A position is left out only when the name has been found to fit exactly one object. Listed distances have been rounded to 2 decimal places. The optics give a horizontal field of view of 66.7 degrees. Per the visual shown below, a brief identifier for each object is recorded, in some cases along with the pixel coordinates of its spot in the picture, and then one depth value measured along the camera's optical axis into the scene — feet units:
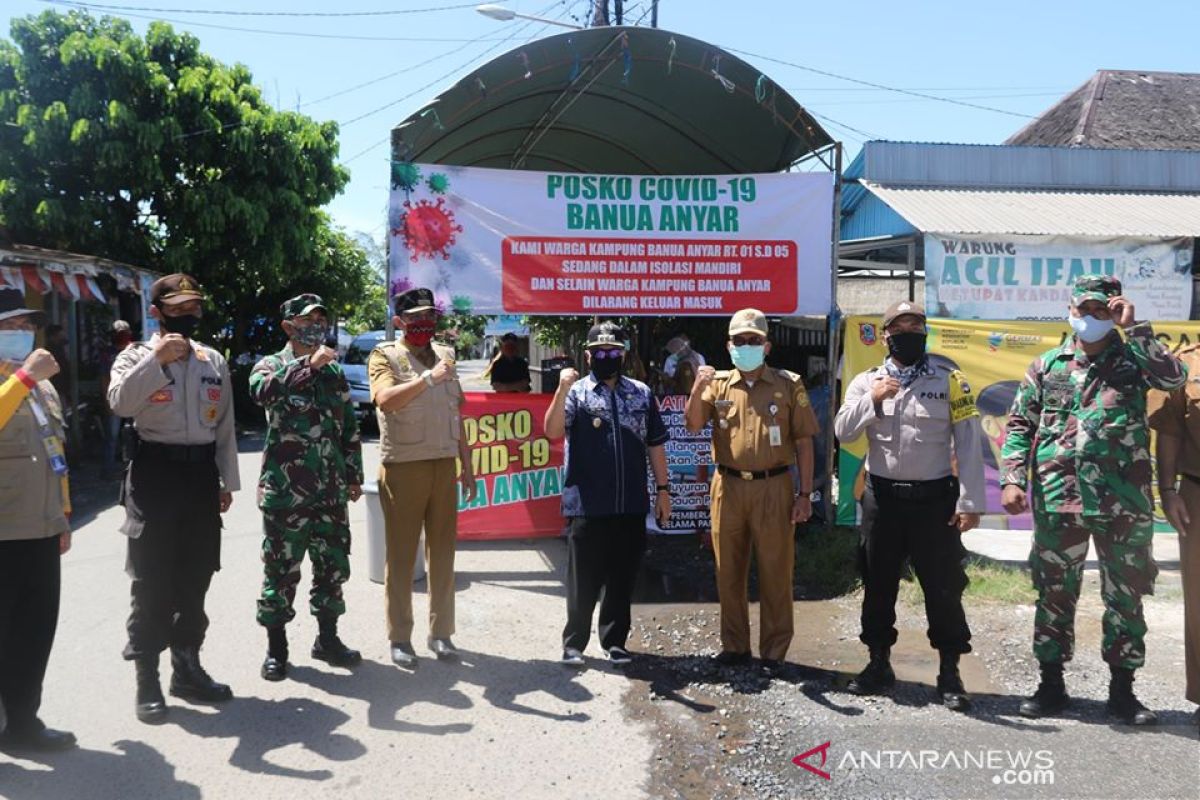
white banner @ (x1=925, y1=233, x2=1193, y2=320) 25.55
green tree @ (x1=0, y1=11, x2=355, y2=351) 47.91
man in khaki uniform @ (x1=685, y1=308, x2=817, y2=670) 15.62
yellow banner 23.13
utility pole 59.36
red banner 23.39
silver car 52.34
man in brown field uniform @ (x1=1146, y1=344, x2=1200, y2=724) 13.28
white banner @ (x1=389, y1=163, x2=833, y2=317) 21.75
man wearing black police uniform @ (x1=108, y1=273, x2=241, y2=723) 13.48
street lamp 43.86
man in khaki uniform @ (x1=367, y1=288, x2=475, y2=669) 15.69
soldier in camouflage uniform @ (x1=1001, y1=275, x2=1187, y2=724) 13.38
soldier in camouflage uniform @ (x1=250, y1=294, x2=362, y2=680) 15.05
